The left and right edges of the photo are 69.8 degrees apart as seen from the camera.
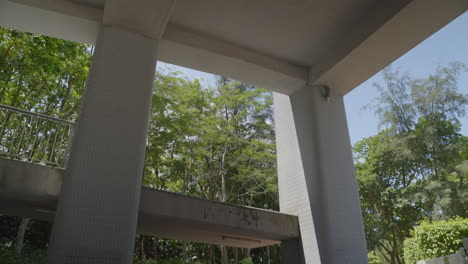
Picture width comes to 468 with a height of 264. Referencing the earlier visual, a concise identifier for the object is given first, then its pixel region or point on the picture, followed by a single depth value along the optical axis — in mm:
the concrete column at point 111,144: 3014
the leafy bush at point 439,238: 6685
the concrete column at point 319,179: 4578
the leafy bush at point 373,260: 11668
